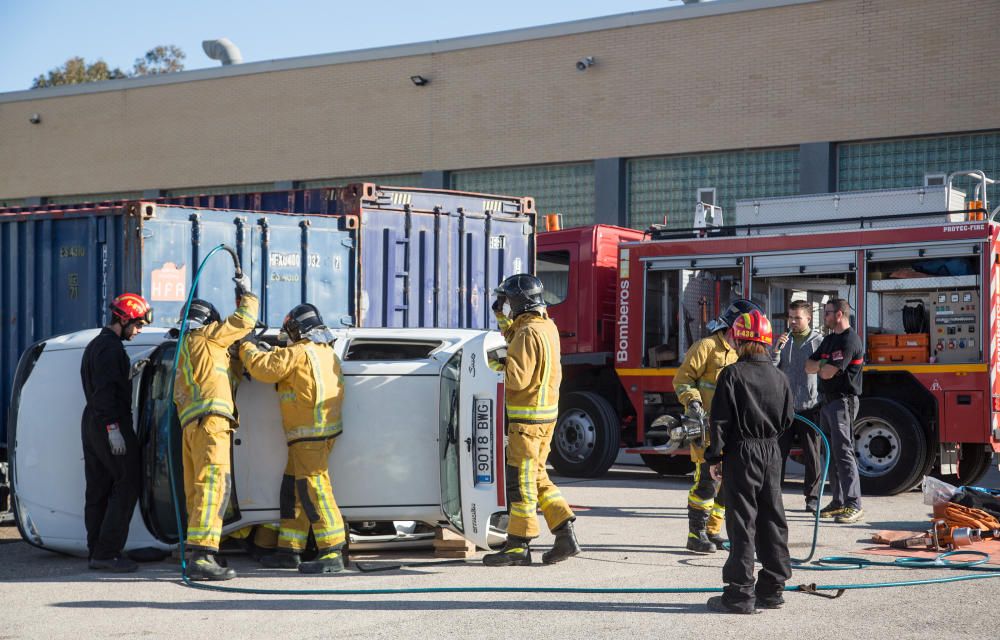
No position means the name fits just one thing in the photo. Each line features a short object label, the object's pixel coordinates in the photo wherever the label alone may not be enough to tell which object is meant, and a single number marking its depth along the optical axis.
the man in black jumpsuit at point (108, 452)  16.76
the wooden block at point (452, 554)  17.54
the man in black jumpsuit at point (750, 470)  14.03
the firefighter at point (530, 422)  16.70
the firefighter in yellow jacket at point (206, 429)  15.88
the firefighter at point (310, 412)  16.22
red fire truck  24.72
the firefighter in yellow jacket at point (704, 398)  18.02
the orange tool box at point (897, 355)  25.22
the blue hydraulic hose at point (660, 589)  14.86
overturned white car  16.70
